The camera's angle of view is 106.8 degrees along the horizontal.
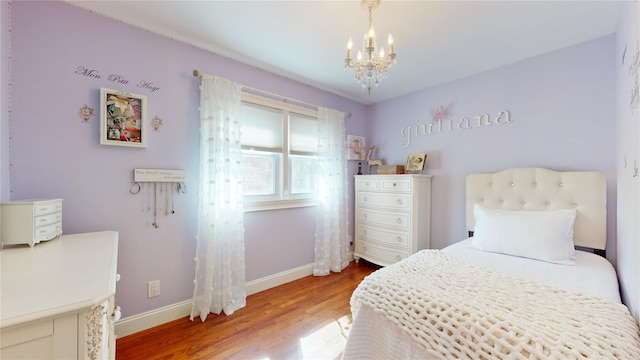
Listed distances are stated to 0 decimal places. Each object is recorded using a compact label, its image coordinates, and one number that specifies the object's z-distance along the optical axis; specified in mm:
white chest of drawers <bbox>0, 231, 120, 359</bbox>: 585
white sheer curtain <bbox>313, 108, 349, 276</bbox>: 2965
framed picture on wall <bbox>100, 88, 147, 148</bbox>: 1697
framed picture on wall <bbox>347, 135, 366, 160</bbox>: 3385
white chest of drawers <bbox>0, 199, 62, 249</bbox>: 1149
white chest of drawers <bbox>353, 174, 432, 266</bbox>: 2721
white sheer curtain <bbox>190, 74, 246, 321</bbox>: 2084
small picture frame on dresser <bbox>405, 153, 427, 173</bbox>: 2938
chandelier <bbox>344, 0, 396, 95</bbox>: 1429
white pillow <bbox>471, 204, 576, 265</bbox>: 1725
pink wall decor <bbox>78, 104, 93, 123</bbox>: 1646
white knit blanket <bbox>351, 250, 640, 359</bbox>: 829
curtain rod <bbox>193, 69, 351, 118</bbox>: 2053
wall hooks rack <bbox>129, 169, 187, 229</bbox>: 1847
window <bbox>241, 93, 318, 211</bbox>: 2508
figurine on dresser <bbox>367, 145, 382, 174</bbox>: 3307
